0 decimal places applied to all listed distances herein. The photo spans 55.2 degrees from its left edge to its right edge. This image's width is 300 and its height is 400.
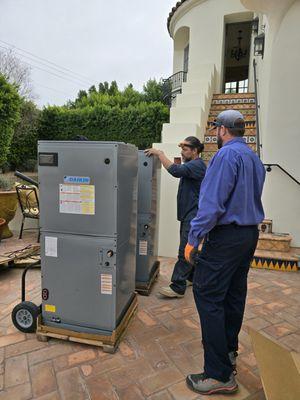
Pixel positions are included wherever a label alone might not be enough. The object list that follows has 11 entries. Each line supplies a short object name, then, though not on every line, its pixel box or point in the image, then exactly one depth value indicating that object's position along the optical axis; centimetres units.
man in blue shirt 165
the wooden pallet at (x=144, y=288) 322
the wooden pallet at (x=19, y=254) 372
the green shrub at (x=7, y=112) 628
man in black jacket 305
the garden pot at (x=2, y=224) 432
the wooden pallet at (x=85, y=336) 217
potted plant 490
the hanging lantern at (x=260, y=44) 595
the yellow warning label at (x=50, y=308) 228
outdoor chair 491
